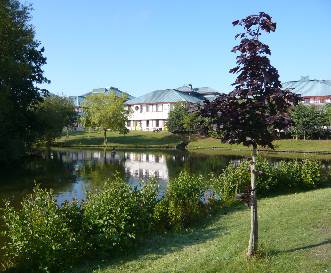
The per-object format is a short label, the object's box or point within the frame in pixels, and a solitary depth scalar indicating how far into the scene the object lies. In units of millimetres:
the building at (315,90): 89438
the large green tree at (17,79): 42516
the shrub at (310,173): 22812
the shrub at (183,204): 15695
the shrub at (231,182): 20422
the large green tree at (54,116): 56719
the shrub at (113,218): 12305
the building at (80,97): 144475
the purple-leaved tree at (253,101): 9555
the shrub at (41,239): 11305
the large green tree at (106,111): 78375
